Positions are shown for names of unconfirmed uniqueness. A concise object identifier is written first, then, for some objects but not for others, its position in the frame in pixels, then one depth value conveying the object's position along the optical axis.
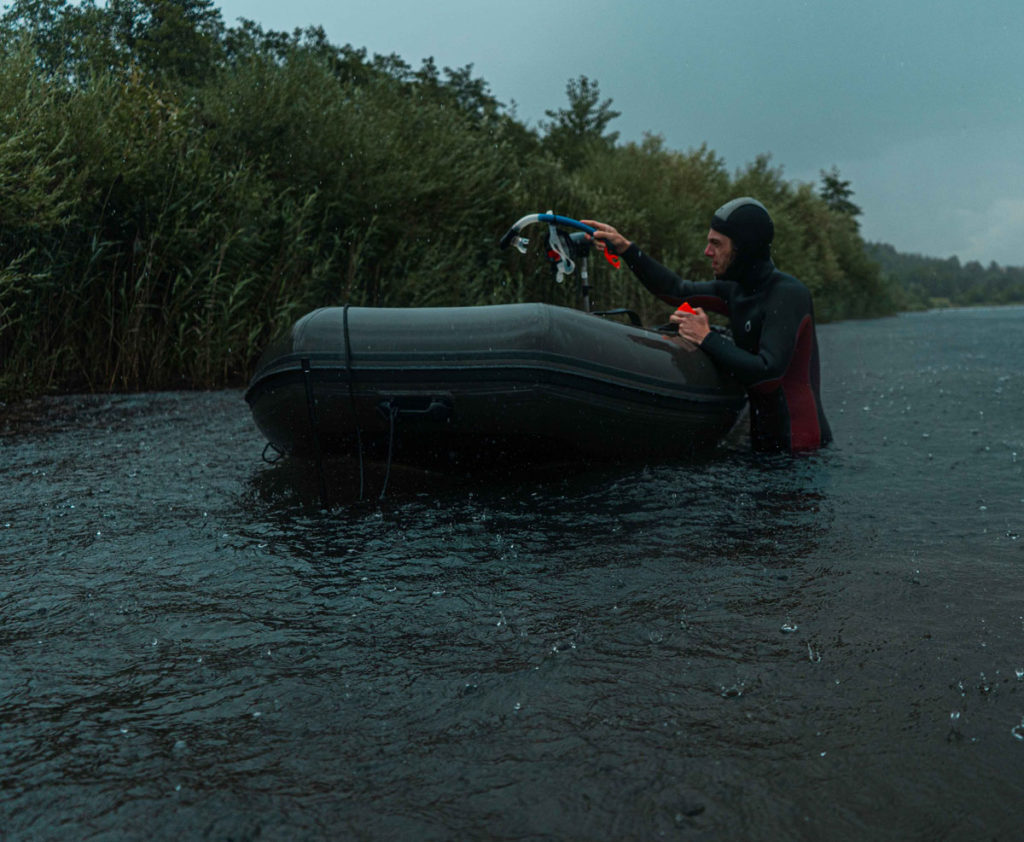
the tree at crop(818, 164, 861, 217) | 76.94
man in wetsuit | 4.95
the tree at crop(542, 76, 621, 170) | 37.44
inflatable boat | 4.20
